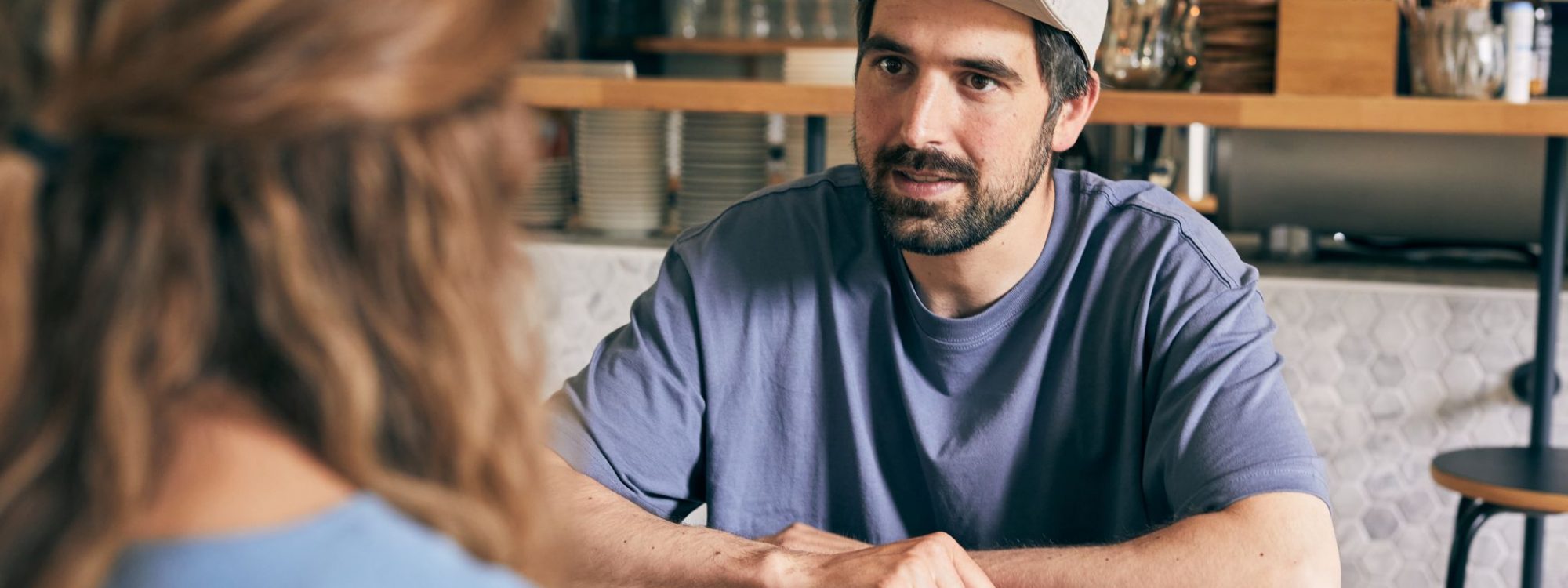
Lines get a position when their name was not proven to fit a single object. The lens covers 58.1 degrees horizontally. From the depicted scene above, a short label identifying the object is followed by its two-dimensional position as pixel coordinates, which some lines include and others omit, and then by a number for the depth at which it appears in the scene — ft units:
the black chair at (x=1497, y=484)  6.53
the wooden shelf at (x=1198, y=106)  7.16
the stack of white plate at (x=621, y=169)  9.08
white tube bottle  7.34
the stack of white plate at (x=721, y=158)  8.89
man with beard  4.84
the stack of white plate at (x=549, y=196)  9.25
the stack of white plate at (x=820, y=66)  8.23
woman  1.62
